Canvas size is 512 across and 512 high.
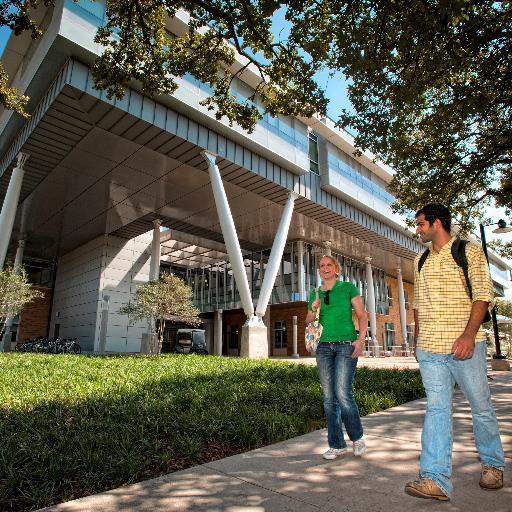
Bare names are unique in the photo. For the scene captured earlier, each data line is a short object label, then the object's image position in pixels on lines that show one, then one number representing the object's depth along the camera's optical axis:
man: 2.63
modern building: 14.63
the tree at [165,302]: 18.30
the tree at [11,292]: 19.38
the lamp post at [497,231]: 14.16
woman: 3.54
